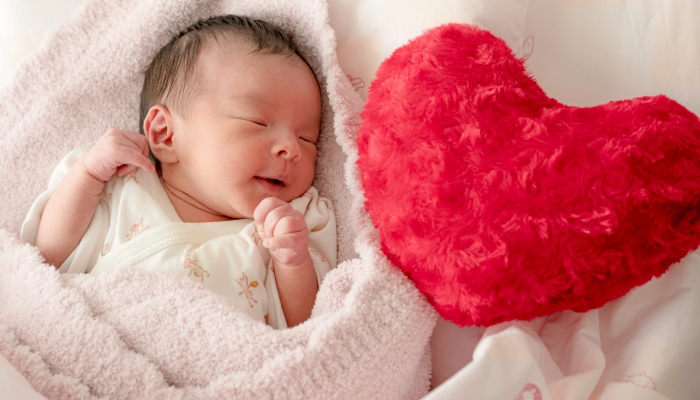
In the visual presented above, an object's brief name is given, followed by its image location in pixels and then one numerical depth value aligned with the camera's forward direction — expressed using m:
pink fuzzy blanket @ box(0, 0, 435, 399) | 0.65
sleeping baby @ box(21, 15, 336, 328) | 0.71
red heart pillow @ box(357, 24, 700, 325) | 0.63
